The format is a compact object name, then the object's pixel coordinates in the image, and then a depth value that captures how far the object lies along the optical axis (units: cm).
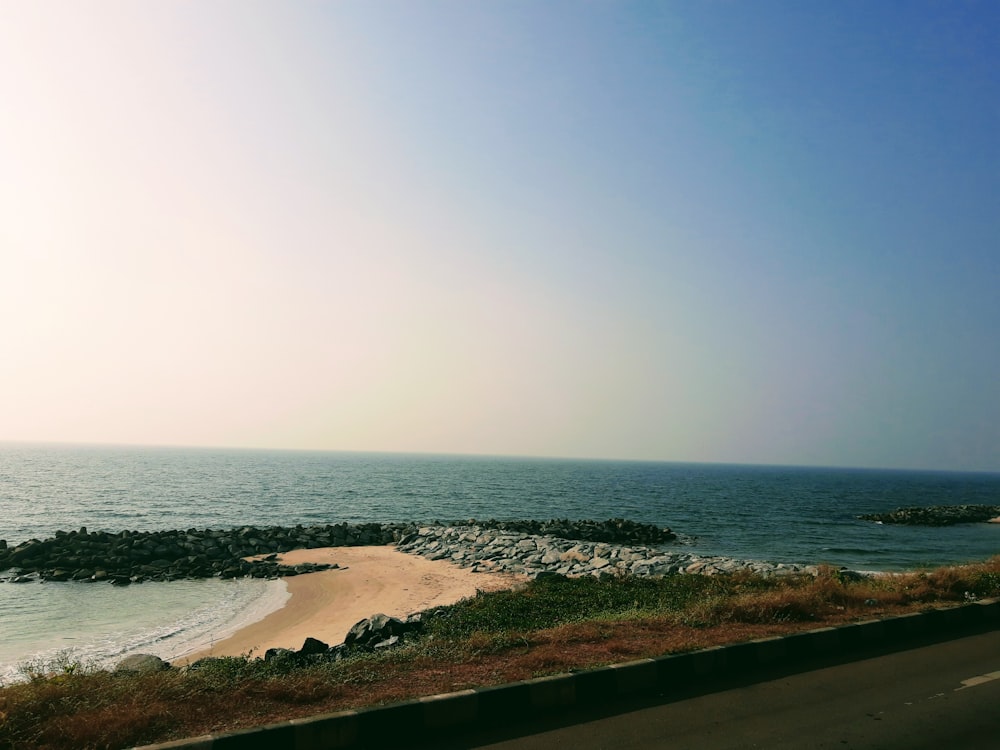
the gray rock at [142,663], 965
